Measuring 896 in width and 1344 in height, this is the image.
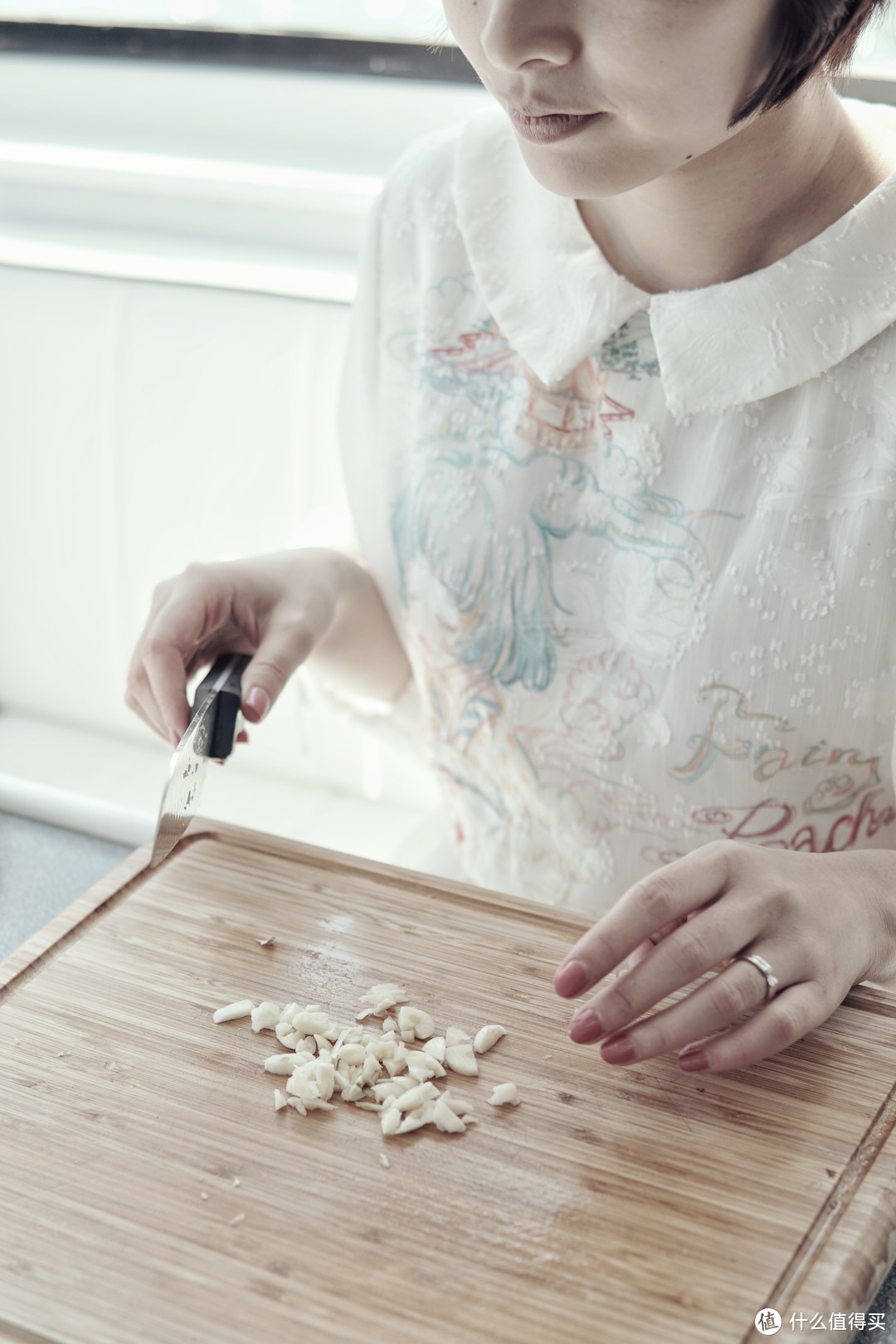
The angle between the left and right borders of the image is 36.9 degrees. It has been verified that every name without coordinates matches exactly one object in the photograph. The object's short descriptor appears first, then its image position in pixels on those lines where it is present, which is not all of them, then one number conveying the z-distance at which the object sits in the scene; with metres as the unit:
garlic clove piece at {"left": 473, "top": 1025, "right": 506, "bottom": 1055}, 0.71
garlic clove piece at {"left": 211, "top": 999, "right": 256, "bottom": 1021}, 0.73
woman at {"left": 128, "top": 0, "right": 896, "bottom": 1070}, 0.71
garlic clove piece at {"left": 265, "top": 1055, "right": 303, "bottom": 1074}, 0.69
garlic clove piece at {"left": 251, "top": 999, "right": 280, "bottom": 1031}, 0.72
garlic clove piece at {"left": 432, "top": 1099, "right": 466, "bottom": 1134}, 0.66
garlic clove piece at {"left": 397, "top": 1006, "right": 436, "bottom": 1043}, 0.73
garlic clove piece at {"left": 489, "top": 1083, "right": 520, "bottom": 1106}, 0.68
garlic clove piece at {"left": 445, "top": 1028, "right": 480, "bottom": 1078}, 0.70
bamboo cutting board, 0.57
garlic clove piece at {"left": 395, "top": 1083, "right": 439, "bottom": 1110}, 0.67
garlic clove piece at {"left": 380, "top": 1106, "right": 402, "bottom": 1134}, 0.66
